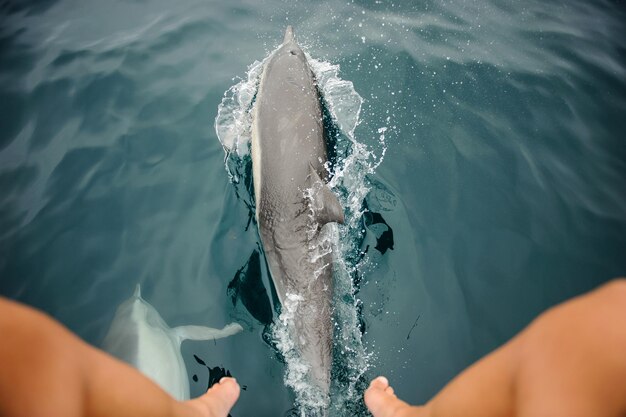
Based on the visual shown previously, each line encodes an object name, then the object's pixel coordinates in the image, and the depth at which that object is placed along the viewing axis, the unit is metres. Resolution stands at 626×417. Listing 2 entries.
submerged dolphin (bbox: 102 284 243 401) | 3.61
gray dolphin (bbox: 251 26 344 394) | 3.70
